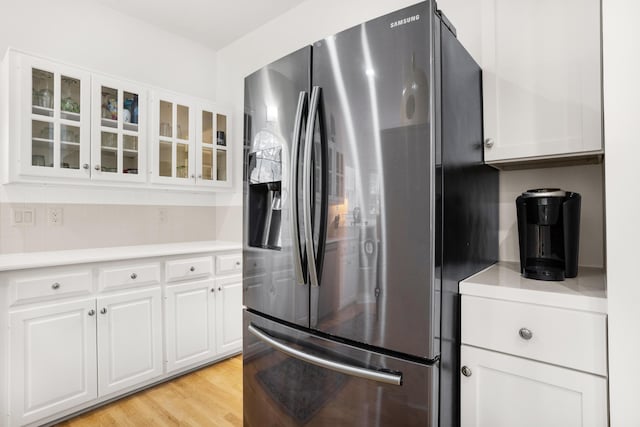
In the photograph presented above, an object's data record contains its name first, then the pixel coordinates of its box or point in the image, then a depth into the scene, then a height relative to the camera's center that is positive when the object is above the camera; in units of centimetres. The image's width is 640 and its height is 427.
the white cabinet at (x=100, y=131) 204 +58
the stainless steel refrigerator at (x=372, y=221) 109 -2
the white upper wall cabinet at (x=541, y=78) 126 +52
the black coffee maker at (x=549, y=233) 127 -7
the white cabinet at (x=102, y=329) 182 -70
